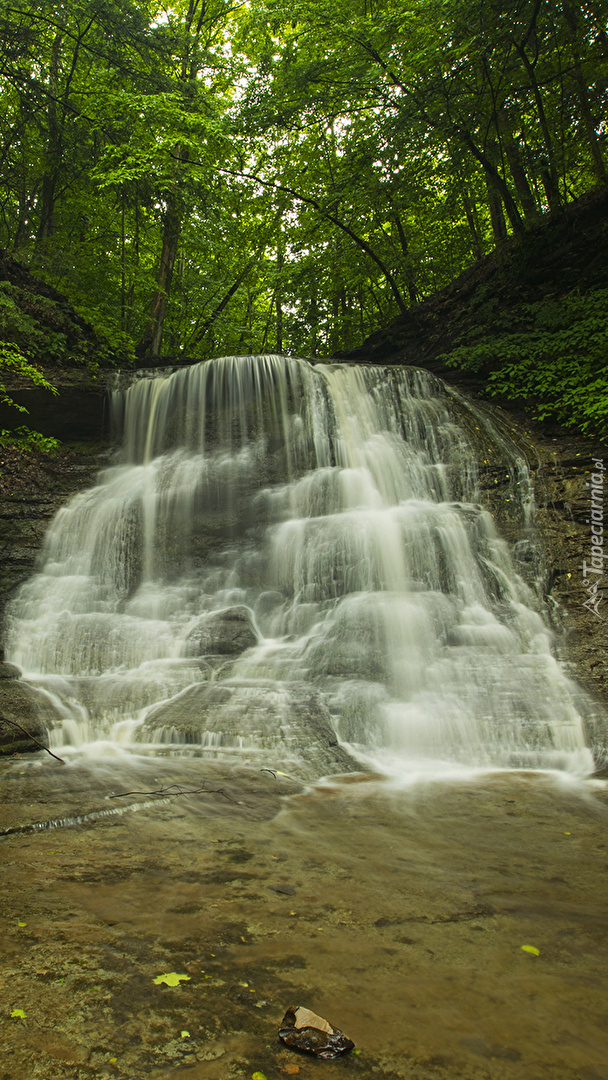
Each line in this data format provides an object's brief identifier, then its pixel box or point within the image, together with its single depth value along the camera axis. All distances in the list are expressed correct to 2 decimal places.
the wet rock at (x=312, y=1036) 1.61
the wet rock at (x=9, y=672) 6.47
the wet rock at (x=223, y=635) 7.39
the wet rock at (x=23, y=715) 5.27
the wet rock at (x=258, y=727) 5.21
